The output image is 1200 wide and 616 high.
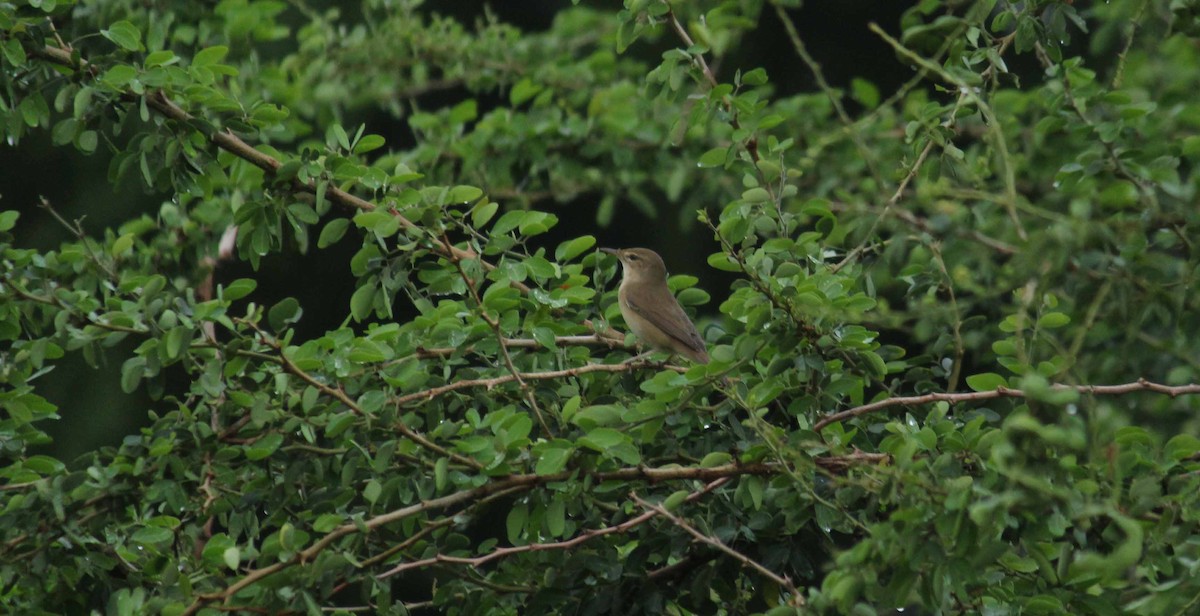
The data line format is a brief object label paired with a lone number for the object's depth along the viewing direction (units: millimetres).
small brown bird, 9562
